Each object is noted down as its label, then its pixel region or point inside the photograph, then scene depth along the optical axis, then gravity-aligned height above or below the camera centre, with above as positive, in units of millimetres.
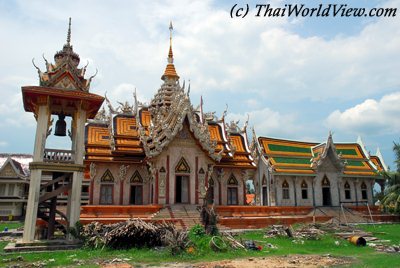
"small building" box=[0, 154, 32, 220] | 33438 +1479
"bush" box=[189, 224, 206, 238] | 13742 -1036
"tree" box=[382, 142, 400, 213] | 25438 +1137
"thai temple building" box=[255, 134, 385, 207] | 28672 +2460
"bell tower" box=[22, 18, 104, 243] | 14292 +3270
